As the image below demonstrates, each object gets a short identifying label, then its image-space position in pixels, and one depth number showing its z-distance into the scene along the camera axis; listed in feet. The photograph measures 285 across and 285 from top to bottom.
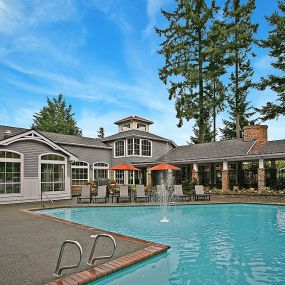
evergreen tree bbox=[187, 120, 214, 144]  139.74
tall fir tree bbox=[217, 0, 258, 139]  102.49
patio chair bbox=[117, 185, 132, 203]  60.13
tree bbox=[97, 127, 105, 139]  278.26
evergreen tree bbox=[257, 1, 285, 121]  87.76
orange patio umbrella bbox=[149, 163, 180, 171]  67.73
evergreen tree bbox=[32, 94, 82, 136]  150.30
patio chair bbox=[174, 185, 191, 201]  60.74
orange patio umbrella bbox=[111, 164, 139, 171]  66.71
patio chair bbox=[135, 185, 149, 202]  59.31
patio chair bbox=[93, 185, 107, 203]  58.48
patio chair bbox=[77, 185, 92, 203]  58.61
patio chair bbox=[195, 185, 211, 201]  61.26
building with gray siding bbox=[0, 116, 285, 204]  57.26
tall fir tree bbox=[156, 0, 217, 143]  102.27
